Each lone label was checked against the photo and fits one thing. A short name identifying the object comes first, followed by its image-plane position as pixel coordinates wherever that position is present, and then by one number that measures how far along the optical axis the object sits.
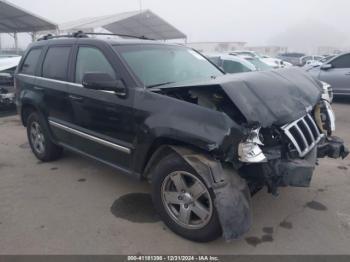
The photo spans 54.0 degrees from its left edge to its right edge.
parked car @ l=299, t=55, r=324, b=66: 25.73
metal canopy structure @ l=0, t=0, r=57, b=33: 23.73
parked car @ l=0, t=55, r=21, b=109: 8.80
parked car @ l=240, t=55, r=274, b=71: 14.24
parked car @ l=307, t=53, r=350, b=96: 10.08
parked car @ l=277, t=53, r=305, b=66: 29.06
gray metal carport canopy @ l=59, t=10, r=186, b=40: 32.41
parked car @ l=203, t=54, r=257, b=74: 11.02
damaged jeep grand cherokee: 2.86
